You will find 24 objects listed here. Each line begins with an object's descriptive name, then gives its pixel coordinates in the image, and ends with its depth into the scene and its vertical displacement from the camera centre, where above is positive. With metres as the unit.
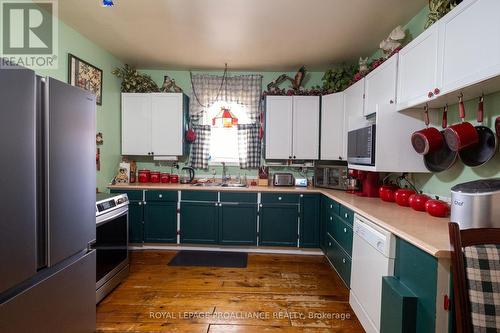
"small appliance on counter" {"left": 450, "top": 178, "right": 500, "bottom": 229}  1.19 -0.21
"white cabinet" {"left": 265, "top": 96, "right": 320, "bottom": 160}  3.48 +0.47
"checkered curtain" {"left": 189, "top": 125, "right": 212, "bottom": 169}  3.82 +0.16
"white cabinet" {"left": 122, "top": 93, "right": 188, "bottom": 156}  3.55 +0.49
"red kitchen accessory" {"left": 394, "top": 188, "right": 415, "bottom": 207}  2.16 -0.31
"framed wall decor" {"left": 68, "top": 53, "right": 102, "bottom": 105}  2.62 +0.91
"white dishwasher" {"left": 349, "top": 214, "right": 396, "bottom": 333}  1.61 -0.77
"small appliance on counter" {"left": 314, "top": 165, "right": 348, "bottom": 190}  3.11 -0.21
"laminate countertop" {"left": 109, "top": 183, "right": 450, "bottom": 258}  1.25 -0.40
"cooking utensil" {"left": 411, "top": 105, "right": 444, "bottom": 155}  1.86 +0.17
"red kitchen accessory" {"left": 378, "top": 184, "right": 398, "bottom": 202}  2.37 -0.30
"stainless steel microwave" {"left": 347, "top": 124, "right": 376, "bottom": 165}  2.17 +0.14
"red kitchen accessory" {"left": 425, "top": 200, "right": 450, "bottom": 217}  1.76 -0.33
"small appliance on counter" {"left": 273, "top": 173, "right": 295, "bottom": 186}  3.59 -0.29
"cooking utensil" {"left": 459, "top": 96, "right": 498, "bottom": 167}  1.53 +0.10
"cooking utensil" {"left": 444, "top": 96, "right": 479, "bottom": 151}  1.56 +0.18
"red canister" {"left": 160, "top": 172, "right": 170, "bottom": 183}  3.69 -0.30
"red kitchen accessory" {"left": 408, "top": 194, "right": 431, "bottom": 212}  1.96 -0.32
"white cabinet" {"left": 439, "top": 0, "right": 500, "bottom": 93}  1.20 +0.63
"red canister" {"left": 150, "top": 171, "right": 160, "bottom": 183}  3.69 -0.29
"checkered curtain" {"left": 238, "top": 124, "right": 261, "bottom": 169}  3.80 +0.20
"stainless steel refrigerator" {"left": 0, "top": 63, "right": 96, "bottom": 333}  1.11 -0.25
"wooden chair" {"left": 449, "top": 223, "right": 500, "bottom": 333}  0.96 -0.46
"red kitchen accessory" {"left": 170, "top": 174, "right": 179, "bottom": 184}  3.73 -0.31
